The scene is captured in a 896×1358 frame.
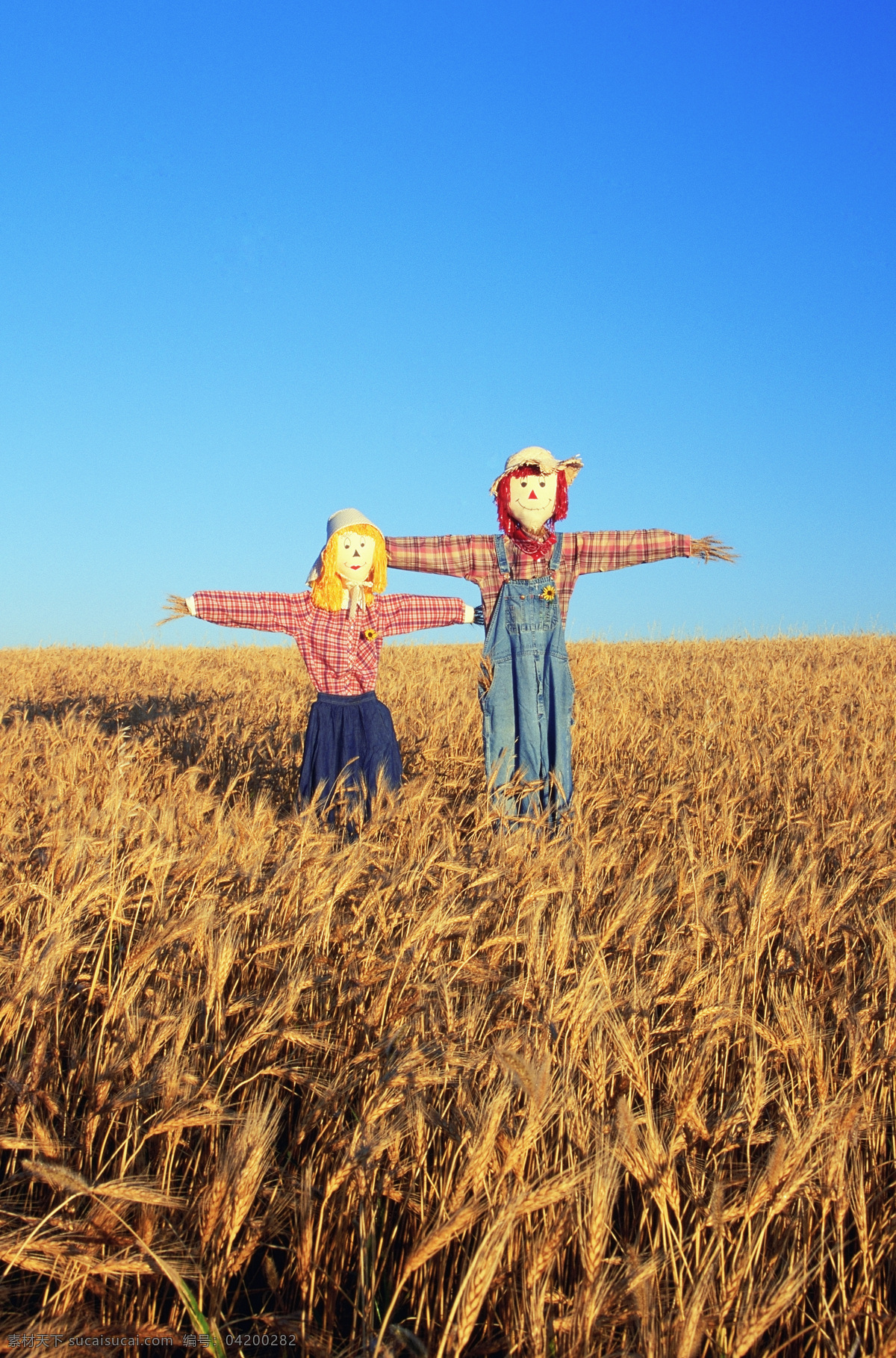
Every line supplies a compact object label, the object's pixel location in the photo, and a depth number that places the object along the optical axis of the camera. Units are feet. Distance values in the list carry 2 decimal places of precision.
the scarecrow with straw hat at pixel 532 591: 14.75
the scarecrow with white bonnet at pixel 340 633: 14.96
